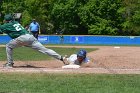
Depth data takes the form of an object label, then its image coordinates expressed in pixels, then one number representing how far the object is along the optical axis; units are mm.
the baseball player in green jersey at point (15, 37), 11961
